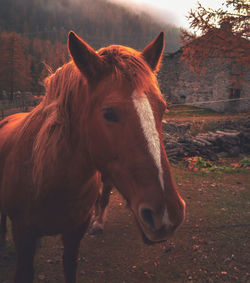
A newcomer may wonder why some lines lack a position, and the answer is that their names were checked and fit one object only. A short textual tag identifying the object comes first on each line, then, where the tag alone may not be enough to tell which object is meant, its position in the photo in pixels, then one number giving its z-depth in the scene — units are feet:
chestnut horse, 3.86
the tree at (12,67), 109.91
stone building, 61.05
